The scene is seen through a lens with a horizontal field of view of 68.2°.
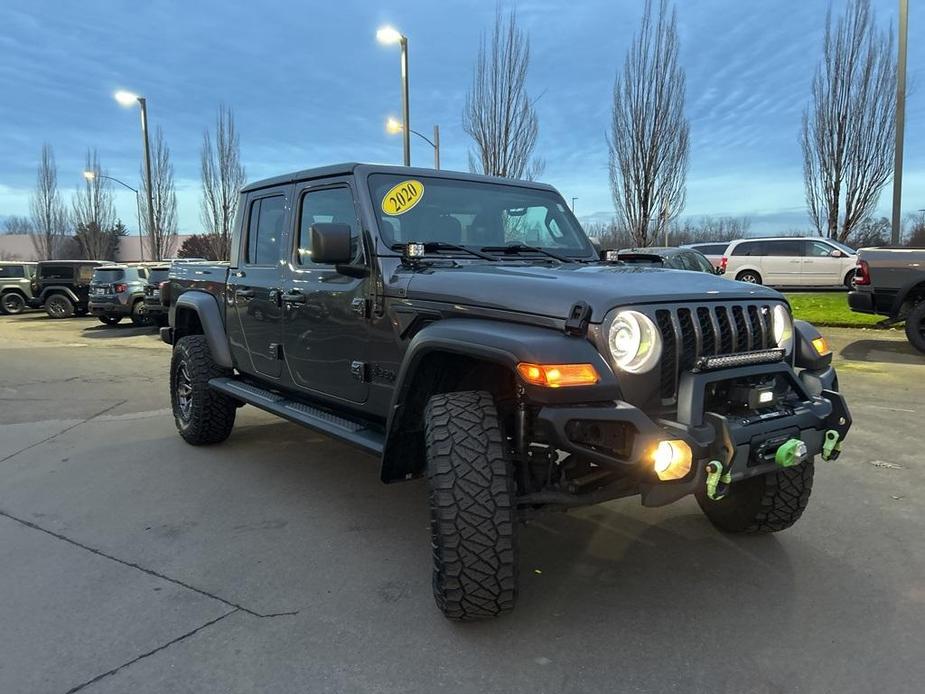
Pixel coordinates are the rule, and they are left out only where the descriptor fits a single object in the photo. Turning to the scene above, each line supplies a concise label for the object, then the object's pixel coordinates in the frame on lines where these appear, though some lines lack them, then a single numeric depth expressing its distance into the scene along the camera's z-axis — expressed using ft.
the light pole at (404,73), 47.88
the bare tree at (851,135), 61.41
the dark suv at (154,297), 48.80
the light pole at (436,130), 52.62
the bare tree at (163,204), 115.10
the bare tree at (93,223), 140.46
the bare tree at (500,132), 57.62
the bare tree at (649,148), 62.75
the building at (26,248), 208.17
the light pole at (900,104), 41.32
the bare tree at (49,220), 153.58
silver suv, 54.54
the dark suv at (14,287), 69.67
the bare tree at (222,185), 103.55
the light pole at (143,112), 69.67
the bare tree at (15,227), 238.44
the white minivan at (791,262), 60.85
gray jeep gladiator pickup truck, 8.55
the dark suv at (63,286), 65.46
